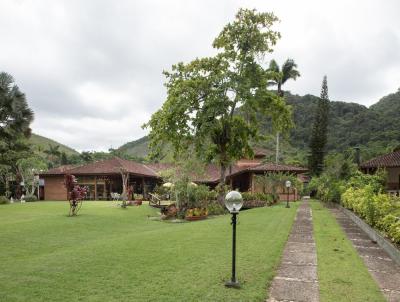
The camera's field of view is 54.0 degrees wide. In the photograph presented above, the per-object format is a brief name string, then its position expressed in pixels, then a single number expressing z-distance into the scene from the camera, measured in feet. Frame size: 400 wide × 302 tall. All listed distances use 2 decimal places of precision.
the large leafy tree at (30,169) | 102.27
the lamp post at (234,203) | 19.99
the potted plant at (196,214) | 58.33
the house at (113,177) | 107.04
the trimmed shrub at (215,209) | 65.16
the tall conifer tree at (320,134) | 137.49
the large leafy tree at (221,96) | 66.85
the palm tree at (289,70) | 127.98
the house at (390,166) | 89.55
